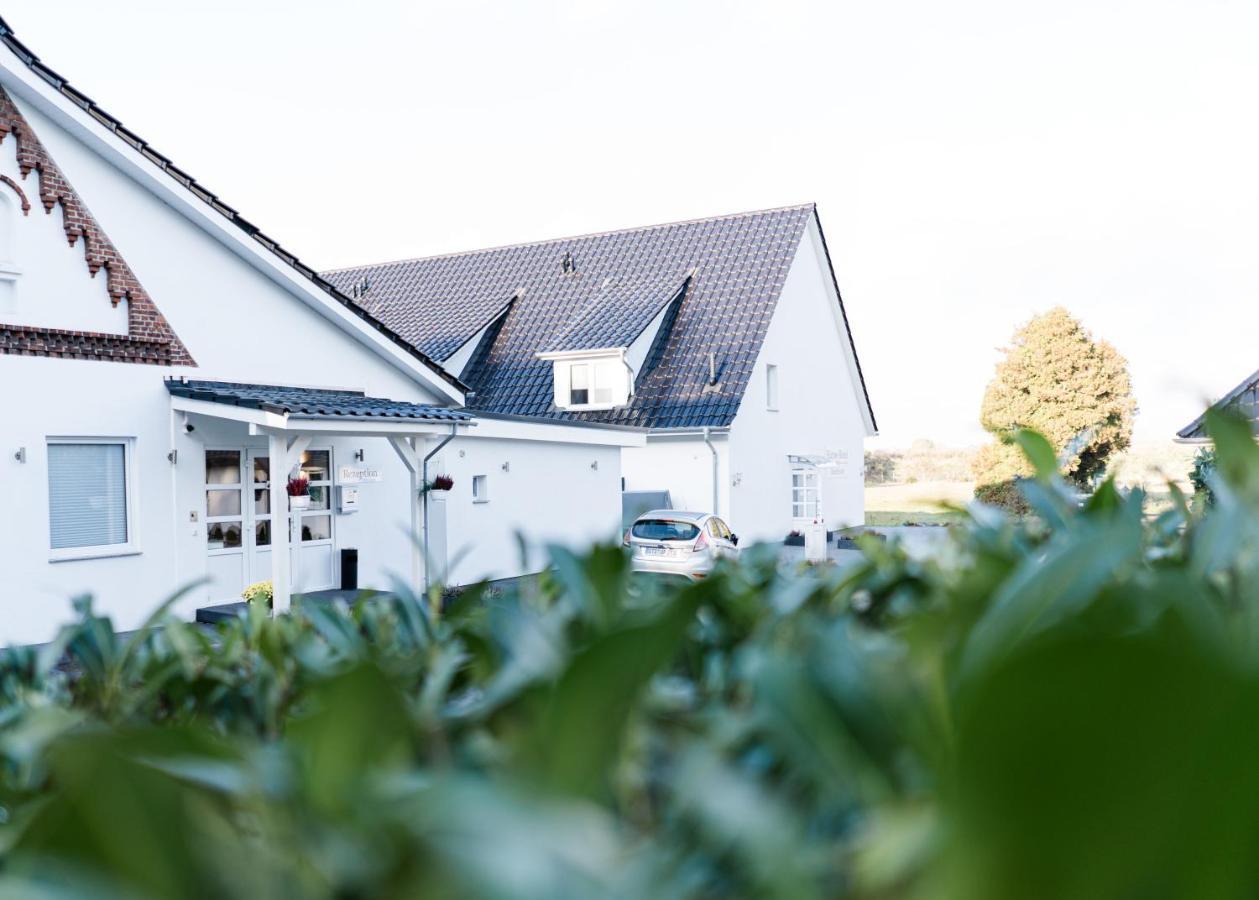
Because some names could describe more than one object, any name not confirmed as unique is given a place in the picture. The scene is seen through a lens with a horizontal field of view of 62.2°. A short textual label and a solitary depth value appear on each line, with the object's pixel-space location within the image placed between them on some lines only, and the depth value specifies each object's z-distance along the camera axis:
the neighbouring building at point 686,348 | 22.12
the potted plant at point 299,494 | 13.15
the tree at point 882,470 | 48.78
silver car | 15.83
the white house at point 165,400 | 11.81
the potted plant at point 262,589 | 12.67
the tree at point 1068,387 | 32.94
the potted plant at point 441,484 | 14.94
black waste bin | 14.73
